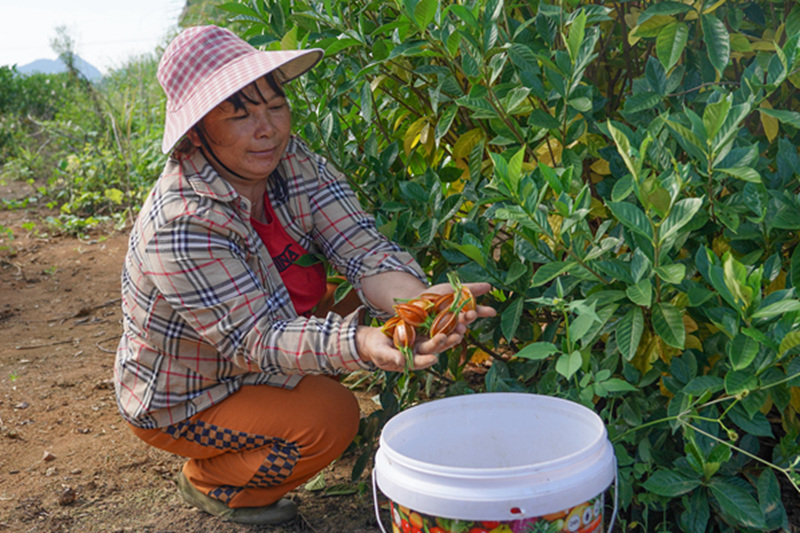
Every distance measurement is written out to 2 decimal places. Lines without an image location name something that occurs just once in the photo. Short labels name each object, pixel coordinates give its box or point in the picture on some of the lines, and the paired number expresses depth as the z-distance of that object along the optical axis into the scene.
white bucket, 1.29
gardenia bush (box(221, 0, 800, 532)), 1.39
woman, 1.81
